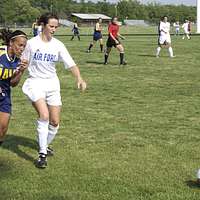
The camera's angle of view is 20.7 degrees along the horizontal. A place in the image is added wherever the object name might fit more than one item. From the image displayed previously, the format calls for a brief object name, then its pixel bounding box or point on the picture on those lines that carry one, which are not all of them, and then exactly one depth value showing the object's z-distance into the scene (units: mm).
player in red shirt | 21062
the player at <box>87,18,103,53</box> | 28922
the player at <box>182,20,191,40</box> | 48581
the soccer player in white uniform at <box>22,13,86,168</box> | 7078
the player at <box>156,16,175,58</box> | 24484
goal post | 67875
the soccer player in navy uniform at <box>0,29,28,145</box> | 6883
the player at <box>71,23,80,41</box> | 45750
